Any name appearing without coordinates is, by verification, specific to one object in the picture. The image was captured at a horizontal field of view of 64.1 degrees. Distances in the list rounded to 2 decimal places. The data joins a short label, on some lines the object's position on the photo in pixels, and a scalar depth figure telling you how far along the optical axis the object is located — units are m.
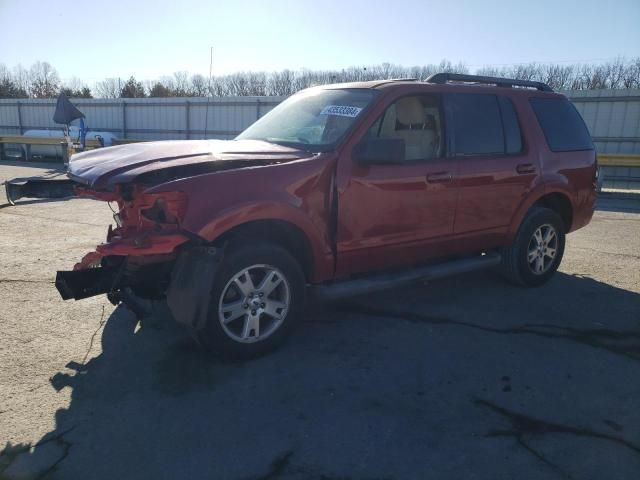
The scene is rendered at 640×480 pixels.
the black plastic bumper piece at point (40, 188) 4.24
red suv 3.43
